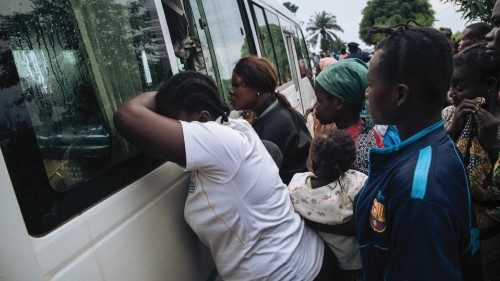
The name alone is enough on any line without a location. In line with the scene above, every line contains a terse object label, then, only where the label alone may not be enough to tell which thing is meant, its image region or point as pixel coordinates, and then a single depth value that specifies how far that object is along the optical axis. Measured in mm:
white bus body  1062
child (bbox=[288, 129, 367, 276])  1845
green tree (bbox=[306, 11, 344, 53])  80875
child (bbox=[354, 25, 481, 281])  1021
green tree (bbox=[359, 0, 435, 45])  45066
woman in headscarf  2268
